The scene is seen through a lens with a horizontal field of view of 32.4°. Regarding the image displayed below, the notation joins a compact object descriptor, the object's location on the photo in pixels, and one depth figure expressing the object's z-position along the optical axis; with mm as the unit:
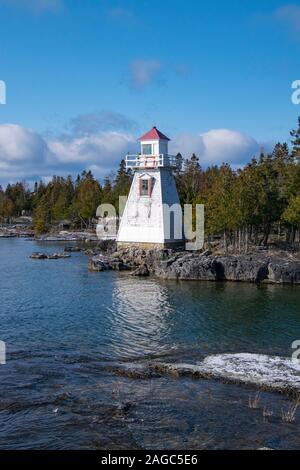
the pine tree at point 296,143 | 61862
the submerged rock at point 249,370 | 20766
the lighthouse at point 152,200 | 63156
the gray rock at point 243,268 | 49938
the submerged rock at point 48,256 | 71312
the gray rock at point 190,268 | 51219
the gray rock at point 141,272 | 54969
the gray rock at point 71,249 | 82844
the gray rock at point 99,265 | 58375
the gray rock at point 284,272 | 48688
